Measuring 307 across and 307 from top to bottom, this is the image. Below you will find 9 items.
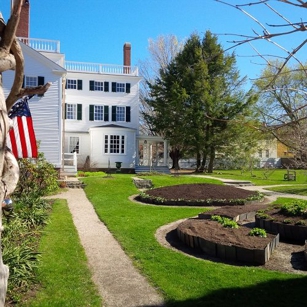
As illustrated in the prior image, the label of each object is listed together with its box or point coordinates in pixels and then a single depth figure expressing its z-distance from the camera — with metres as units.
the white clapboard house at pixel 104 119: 29.97
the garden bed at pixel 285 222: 8.13
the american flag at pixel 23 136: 10.55
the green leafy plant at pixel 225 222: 8.20
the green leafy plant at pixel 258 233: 7.37
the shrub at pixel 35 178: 13.76
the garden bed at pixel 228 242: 6.34
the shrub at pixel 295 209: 9.19
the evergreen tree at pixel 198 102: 31.31
